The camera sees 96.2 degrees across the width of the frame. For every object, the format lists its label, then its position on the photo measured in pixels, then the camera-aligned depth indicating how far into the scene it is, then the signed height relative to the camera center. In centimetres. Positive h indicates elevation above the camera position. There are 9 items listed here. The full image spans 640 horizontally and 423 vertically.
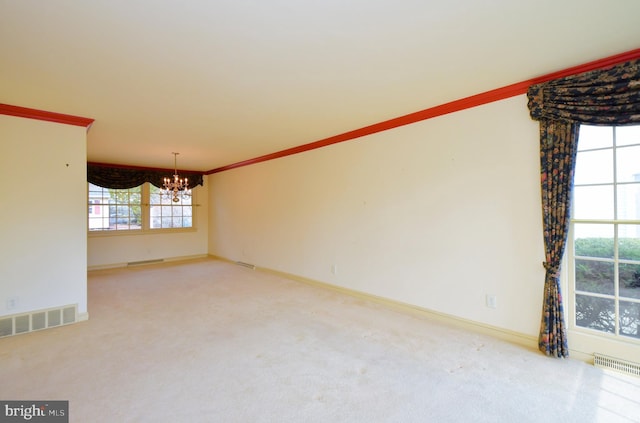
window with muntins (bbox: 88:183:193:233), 657 +3
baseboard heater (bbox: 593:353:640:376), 221 -123
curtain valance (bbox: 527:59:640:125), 215 +92
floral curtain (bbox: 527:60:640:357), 227 +59
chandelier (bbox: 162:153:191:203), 526 +47
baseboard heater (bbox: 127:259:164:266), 689 -124
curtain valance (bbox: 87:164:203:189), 632 +82
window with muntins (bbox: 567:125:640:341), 228 -20
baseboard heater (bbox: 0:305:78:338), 308 -122
